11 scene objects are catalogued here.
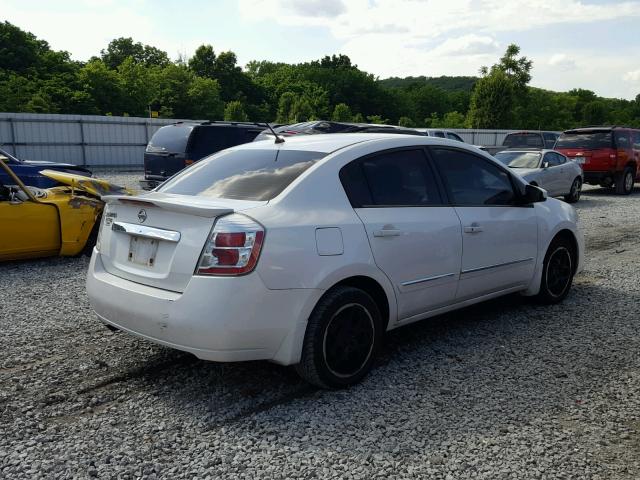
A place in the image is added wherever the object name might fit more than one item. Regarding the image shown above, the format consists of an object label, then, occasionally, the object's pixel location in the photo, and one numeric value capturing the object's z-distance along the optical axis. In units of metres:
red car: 17.61
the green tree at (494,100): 59.34
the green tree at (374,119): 85.78
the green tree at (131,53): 91.25
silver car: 14.35
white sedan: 3.46
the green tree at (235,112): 59.78
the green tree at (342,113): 76.19
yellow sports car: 7.26
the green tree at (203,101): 66.94
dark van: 14.09
